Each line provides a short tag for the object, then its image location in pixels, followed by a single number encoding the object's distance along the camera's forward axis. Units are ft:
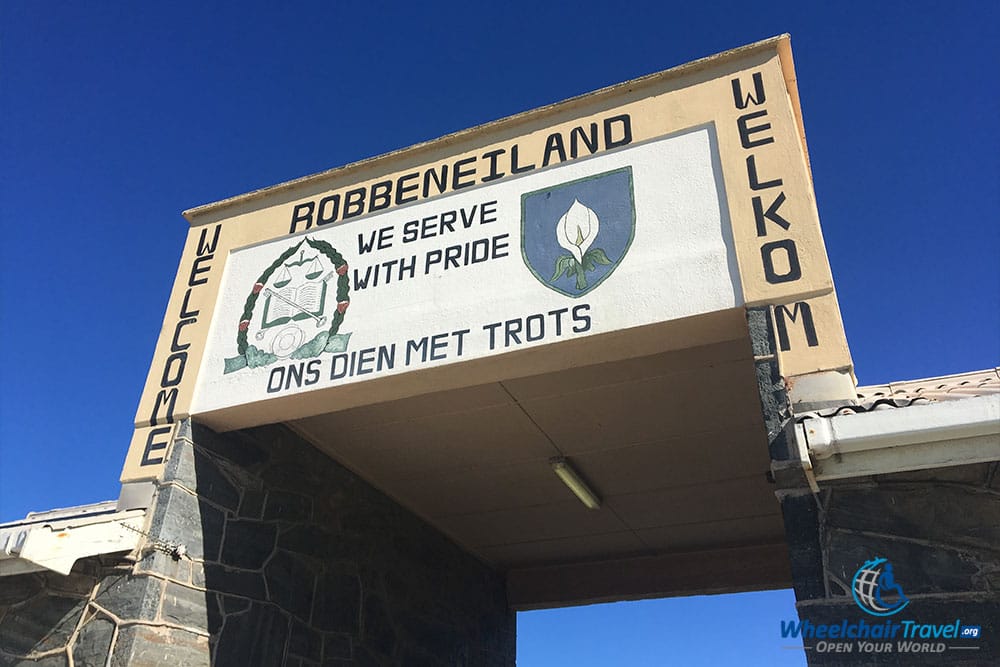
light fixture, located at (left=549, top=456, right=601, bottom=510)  19.19
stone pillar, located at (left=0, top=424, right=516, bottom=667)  14.29
